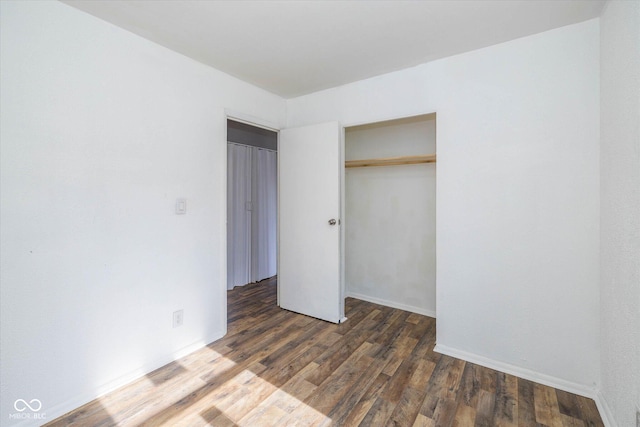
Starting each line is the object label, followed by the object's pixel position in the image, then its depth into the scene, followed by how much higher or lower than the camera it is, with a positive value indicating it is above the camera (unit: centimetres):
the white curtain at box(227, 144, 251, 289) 402 -4
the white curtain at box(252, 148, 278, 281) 441 -2
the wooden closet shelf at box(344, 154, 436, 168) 283 +56
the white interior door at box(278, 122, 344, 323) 284 -9
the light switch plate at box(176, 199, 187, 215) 224 +5
